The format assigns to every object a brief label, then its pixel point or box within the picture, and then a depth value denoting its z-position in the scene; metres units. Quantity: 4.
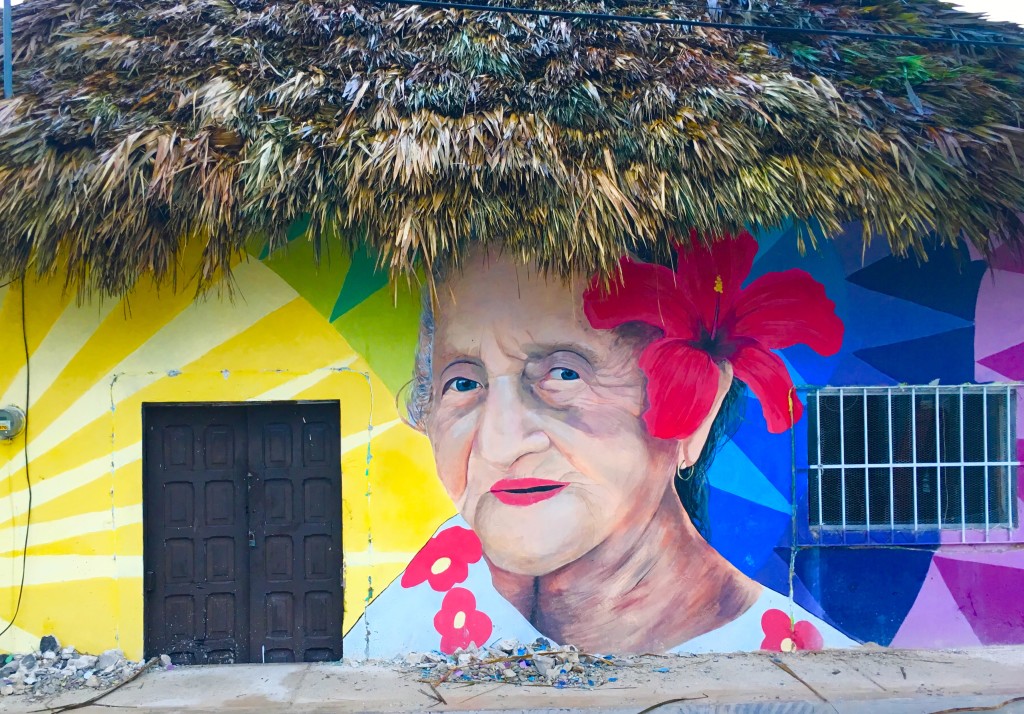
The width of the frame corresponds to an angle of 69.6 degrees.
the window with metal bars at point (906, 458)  5.32
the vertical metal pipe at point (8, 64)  4.92
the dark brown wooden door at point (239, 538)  5.15
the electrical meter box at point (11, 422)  4.96
